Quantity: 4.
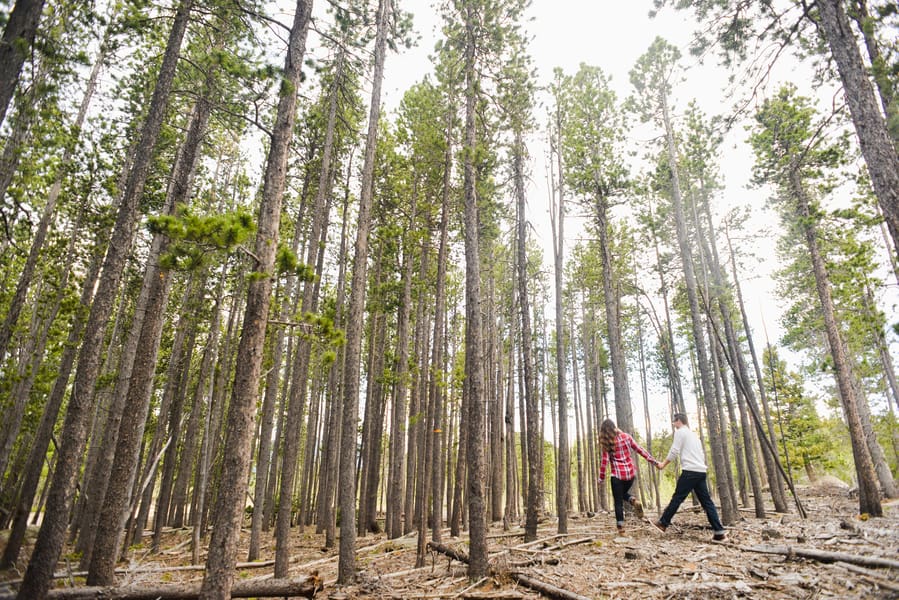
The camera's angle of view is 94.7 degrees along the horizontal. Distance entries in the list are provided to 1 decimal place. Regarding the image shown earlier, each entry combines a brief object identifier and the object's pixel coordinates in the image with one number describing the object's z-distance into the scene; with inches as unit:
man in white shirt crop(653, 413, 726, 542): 281.6
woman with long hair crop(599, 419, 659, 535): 321.1
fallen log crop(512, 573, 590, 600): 185.9
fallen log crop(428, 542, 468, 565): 267.9
